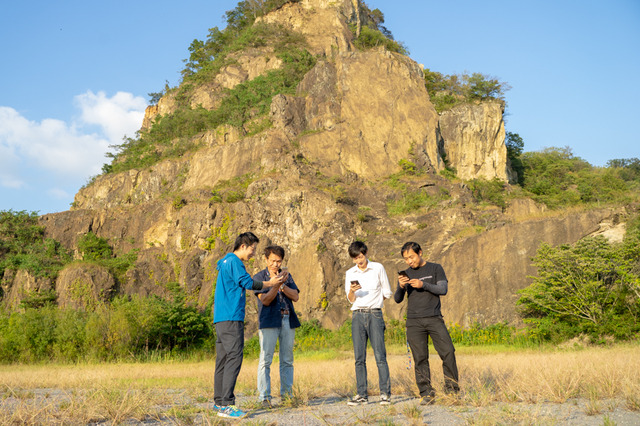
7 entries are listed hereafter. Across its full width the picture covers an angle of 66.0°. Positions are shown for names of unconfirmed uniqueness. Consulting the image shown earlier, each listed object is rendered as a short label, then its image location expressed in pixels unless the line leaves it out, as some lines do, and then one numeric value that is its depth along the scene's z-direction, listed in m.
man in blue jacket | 5.87
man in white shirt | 6.59
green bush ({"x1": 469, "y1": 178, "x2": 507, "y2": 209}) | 34.41
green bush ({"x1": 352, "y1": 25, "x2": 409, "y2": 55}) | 47.25
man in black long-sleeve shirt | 6.45
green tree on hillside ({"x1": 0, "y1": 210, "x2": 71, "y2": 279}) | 30.32
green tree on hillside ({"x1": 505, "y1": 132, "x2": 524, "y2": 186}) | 46.67
